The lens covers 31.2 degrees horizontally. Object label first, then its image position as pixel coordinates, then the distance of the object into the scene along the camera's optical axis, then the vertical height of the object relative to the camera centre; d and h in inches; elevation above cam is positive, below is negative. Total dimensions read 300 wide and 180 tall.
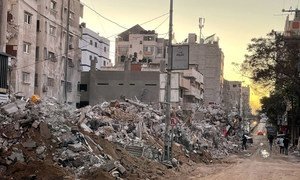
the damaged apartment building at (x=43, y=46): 1683.1 +112.6
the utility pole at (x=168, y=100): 932.6 -34.4
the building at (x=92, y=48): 3132.4 +189.7
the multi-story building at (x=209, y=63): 4293.8 +154.7
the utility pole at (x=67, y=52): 2089.8 +103.3
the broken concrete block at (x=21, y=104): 780.6 -39.7
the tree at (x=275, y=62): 1694.4 +67.9
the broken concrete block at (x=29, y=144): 660.7 -82.2
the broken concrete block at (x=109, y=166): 671.3 -110.0
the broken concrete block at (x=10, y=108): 753.1 -44.0
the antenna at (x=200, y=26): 3883.9 +417.1
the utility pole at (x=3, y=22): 1434.9 +149.3
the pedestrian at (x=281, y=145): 1808.9 -208.6
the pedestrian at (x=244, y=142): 2073.7 -232.4
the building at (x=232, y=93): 5489.2 -131.9
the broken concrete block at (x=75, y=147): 705.6 -90.5
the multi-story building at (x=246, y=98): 6943.9 -210.7
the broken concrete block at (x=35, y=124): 706.2 -61.3
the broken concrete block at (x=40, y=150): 660.3 -89.2
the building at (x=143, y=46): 4281.5 +273.2
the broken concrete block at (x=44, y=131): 702.0 -69.9
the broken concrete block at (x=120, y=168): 700.0 -115.7
